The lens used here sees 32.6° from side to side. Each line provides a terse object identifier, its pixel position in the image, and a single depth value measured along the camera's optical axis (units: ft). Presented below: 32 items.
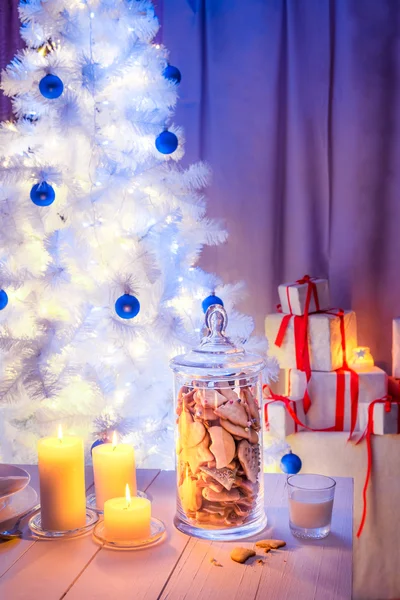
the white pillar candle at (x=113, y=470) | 3.89
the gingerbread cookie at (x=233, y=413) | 3.51
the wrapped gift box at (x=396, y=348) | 6.95
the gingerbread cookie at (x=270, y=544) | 3.41
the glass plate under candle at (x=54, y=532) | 3.60
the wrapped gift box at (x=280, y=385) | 7.89
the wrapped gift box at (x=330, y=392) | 6.77
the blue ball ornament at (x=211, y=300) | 5.98
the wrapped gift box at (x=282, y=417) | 6.73
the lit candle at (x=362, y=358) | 7.11
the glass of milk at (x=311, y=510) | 3.53
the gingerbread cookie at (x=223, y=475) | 3.46
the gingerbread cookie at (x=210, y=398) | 3.54
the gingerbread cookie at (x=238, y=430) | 3.49
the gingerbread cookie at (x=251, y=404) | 3.61
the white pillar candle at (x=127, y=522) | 3.49
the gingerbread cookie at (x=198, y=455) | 3.47
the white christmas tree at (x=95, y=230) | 5.83
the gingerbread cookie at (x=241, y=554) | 3.27
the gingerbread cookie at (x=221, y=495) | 3.49
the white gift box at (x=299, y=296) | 6.82
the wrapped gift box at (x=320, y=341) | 6.83
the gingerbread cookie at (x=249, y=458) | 3.50
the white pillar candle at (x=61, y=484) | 3.60
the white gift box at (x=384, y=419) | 6.61
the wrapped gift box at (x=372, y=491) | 6.76
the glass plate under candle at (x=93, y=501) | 4.00
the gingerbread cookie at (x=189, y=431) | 3.49
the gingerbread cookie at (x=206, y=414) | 3.51
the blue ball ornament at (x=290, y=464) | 6.31
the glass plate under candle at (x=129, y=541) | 3.44
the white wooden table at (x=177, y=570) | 3.00
